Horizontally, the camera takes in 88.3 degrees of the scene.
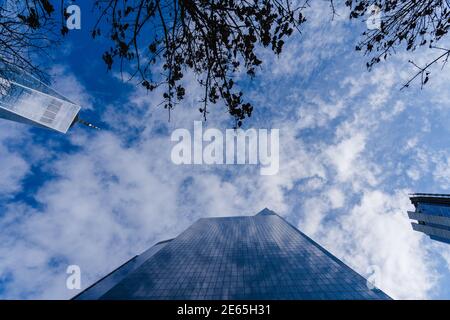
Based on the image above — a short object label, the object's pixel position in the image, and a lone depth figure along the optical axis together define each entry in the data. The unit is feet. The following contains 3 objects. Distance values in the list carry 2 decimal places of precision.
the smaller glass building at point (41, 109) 384.06
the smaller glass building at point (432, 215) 150.92
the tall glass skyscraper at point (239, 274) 143.02
